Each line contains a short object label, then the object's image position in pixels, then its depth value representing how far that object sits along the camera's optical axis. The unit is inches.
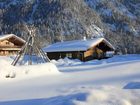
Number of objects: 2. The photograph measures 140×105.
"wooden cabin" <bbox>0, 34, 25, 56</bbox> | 1283.5
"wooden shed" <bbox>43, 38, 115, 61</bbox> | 1338.5
